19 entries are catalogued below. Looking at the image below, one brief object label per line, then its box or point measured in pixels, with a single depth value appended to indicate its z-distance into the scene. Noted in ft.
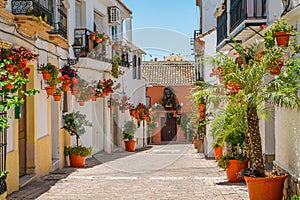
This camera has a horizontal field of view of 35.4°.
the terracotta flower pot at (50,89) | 43.96
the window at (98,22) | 73.64
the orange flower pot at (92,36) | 59.06
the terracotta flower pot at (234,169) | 38.88
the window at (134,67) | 101.13
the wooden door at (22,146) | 40.73
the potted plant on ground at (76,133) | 51.60
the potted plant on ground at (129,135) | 82.38
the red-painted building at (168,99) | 129.70
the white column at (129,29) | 99.35
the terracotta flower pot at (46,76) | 42.64
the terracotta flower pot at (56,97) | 46.12
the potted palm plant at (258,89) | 25.59
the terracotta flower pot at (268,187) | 27.45
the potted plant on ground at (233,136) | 38.29
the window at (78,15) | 62.81
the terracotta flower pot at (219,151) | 57.07
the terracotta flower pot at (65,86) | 47.30
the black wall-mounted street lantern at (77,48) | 56.95
